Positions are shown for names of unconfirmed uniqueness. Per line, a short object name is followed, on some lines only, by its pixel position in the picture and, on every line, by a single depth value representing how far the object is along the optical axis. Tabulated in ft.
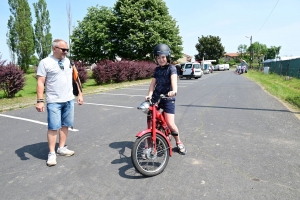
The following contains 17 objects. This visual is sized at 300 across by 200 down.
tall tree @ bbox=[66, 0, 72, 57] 115.75
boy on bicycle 10.77
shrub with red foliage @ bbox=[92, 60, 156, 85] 58.23
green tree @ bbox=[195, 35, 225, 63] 234.38
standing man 11.06
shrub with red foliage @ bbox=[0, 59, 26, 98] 33.39
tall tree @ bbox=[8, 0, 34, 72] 153.28
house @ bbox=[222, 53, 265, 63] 411.79
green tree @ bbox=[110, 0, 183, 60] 94.99
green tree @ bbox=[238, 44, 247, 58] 401.62
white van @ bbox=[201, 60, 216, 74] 142.13
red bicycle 9.89
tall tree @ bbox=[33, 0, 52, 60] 170.60
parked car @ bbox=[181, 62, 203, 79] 81.23
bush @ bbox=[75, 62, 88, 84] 48.32
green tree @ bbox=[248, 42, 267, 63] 357.00
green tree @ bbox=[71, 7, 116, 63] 100.66
